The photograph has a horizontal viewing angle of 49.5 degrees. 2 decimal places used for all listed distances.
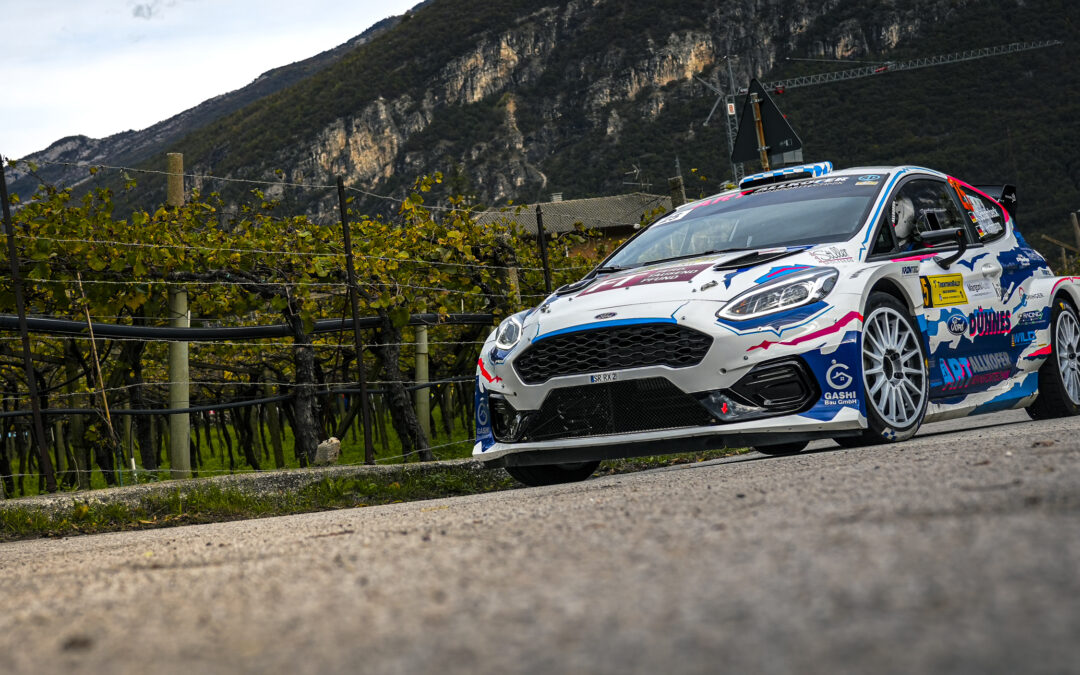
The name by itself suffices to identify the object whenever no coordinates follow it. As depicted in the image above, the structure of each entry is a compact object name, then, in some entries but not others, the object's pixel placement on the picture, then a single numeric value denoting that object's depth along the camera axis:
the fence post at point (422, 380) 11.95
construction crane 77.88
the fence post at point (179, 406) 8.74
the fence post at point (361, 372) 8.34
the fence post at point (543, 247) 10.61
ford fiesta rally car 5.66
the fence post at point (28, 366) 7.02
